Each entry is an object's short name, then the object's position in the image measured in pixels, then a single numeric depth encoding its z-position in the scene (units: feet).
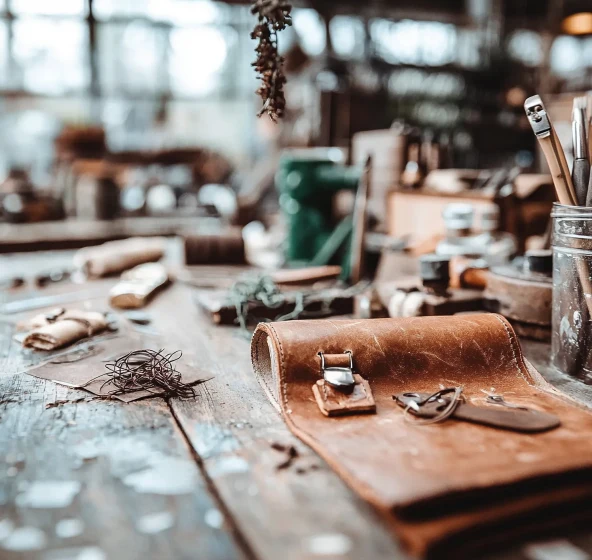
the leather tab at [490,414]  1.51
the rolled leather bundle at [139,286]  2.66
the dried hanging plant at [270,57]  1.97
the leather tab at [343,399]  1.59
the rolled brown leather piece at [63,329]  2.13
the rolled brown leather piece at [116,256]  3.21
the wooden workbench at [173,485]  1.22
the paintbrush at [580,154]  1.89
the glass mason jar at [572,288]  1.82
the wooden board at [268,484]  1.21
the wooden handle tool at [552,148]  1.87
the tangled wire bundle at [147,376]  1.81
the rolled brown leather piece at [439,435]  1.25
